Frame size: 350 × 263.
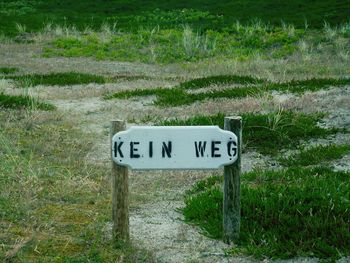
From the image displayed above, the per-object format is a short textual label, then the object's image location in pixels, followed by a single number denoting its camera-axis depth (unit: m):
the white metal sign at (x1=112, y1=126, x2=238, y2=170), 5.96
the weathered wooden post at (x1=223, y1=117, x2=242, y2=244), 6.15
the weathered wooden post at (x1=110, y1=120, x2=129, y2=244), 6.25
